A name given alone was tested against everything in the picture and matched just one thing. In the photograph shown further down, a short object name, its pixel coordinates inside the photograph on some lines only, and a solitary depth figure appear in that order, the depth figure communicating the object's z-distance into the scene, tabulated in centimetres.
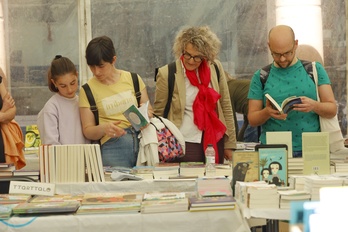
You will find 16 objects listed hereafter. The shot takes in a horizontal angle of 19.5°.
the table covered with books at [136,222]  475
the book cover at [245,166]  535
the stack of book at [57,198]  519
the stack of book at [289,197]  484
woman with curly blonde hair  695
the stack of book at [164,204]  485
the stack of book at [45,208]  481
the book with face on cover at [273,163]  537
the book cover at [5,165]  591
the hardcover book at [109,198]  509
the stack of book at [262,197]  484
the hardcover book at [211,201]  488
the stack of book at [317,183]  491
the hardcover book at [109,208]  487
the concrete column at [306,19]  1025
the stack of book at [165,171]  594
